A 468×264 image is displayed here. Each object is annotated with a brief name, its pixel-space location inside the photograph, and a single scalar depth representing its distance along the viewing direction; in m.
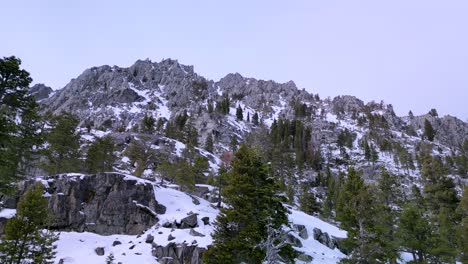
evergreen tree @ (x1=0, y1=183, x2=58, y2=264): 19.52
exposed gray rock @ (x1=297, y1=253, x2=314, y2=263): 31.75
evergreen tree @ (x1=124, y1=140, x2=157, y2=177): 54.94
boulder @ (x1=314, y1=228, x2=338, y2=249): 39.15
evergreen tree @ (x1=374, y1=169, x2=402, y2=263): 24.06
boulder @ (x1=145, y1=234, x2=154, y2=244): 31.36
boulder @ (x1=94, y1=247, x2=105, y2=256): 30.24
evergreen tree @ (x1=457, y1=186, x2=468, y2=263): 24.34
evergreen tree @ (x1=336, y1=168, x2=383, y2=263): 22.69
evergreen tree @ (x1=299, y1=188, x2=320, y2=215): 61.28
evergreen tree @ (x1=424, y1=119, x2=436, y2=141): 141.25
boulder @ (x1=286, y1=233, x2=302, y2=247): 34.69
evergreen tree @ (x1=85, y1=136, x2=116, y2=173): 48.75
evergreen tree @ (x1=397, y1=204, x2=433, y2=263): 26.86
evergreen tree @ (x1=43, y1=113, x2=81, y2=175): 45.84
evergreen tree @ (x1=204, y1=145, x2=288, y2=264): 18.81
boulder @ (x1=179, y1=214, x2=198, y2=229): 32.34
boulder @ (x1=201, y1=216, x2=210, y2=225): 32.53
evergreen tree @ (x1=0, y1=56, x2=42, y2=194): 17.36
